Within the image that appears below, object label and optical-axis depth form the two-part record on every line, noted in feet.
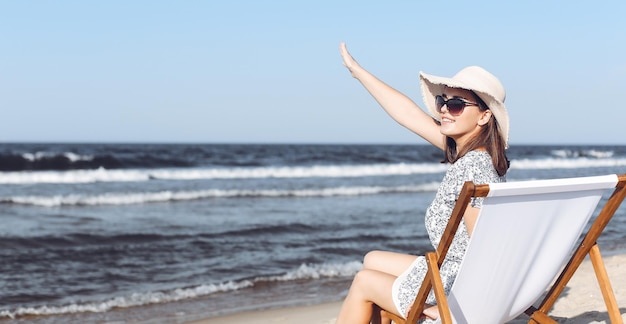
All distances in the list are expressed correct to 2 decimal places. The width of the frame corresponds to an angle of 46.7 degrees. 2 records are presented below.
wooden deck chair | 8.80
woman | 10.13
